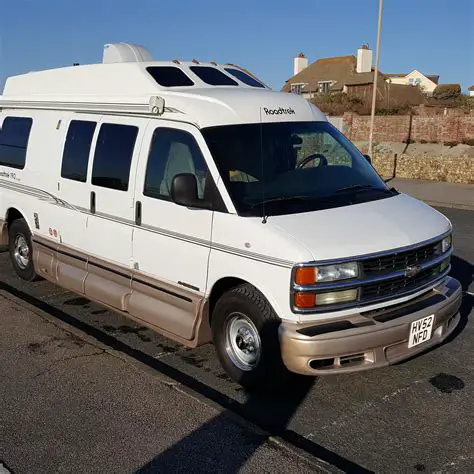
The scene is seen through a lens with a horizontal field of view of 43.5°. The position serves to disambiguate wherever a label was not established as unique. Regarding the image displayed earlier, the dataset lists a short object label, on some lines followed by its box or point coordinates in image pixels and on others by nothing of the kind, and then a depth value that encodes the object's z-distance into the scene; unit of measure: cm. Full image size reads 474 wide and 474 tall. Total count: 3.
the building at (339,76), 4957
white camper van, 412
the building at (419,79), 8562
